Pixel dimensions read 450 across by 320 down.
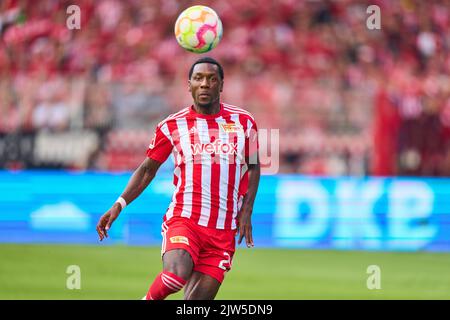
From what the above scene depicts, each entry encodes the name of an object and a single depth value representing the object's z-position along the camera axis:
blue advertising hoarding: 27.72
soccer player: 13.91
